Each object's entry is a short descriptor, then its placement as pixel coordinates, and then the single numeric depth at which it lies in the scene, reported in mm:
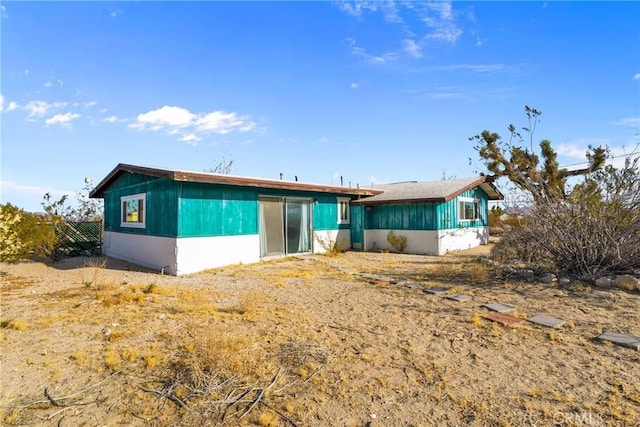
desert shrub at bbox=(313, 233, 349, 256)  14156
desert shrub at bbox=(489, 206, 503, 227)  21912
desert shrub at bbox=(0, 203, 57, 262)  9406
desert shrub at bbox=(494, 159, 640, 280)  7363
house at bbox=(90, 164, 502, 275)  10117
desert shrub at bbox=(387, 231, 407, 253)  15078
